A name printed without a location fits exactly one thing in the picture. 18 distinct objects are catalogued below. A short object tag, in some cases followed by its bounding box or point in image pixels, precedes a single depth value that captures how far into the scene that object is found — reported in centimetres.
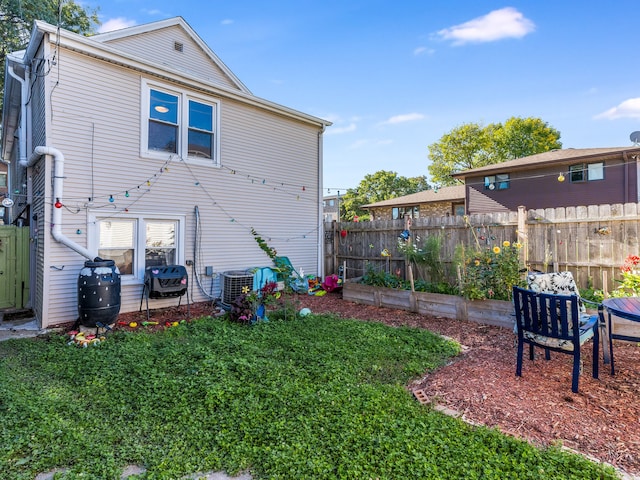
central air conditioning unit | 651
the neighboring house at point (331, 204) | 3503
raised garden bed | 512
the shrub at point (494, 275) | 523
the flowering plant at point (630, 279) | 438
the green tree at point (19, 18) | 1043
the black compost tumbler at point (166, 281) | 562
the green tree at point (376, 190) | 3030
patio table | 266
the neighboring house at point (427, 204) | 1948
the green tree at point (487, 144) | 2441
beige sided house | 527
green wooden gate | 630
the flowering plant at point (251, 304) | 523
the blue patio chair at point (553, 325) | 291
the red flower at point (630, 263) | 448
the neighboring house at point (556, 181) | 1278
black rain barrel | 472
